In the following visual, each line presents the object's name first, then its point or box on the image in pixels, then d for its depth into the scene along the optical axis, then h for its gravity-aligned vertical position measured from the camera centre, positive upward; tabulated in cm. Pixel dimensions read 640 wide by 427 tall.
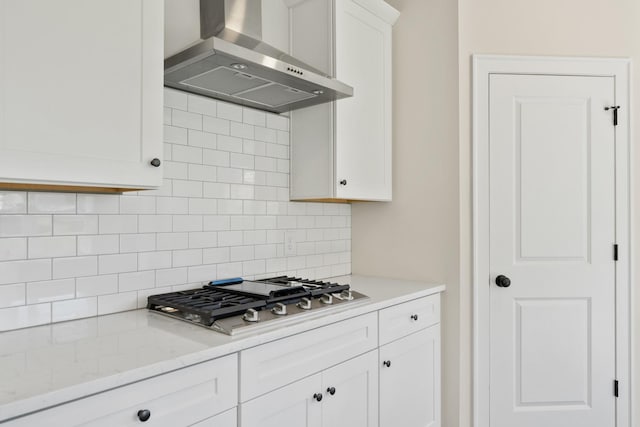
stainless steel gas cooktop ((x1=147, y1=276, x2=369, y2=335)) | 146 -34
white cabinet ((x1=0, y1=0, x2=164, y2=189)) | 119 +36
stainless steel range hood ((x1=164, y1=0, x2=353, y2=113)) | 162 +57
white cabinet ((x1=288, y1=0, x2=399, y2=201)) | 227 +56
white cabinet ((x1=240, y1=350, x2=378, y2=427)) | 142 -68
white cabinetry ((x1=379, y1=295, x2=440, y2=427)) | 201 -75
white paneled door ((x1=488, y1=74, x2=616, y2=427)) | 249 -23
